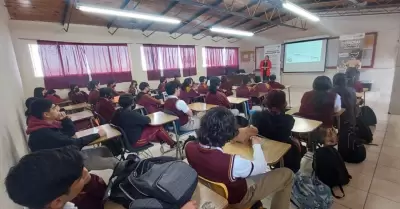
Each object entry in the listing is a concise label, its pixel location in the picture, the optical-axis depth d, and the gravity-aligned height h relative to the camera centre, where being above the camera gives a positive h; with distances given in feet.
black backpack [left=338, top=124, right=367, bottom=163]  8.76 -3.93
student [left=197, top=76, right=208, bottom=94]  18.49 -2.08
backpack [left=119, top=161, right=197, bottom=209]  2.81 -1.72
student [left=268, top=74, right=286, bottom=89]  17.38 -1.90
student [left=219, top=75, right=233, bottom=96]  18.81 -2.17
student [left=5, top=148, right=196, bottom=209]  2.28 -1.26
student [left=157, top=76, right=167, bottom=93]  18.92 -1.91
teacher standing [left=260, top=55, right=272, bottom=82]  29.78 -0.63
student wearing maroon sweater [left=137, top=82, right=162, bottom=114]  13.04 -2.25
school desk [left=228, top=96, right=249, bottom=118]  13.58 -2.51
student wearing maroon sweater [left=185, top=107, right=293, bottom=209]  3.91 -1.98
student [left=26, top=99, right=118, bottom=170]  5.92 -1.92
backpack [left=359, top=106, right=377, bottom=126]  12.67 -3.69
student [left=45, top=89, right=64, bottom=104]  16.71 -1.91
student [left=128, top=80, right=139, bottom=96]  20.86 -1.99
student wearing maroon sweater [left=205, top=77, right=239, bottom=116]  12.84 -2.07
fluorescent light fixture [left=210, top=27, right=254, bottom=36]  21.60 +3.94
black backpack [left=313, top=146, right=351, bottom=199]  7.11 -3.87
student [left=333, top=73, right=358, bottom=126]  9.27 -1.76
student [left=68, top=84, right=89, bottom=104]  18.27 -2.19
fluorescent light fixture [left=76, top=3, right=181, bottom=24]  11.84 +3.89
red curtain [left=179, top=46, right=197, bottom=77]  28.84 +0.98
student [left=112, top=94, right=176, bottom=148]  8.16 -2.20
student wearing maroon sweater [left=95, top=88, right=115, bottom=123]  10.87 -1.96
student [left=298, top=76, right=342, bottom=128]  8.15 -1.77
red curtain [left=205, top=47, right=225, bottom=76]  32.58 +0.76
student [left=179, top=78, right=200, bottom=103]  14.73 -2.02
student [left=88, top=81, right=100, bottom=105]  14.49 -1.89
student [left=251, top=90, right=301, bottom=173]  6.31 -2.01
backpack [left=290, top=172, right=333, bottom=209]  5.97 -4.05
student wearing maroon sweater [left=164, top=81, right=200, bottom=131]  10.32 -2.17
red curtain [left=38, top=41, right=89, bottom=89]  17.95 +0.76
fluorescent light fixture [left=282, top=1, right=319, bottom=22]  13.89 +3.97
